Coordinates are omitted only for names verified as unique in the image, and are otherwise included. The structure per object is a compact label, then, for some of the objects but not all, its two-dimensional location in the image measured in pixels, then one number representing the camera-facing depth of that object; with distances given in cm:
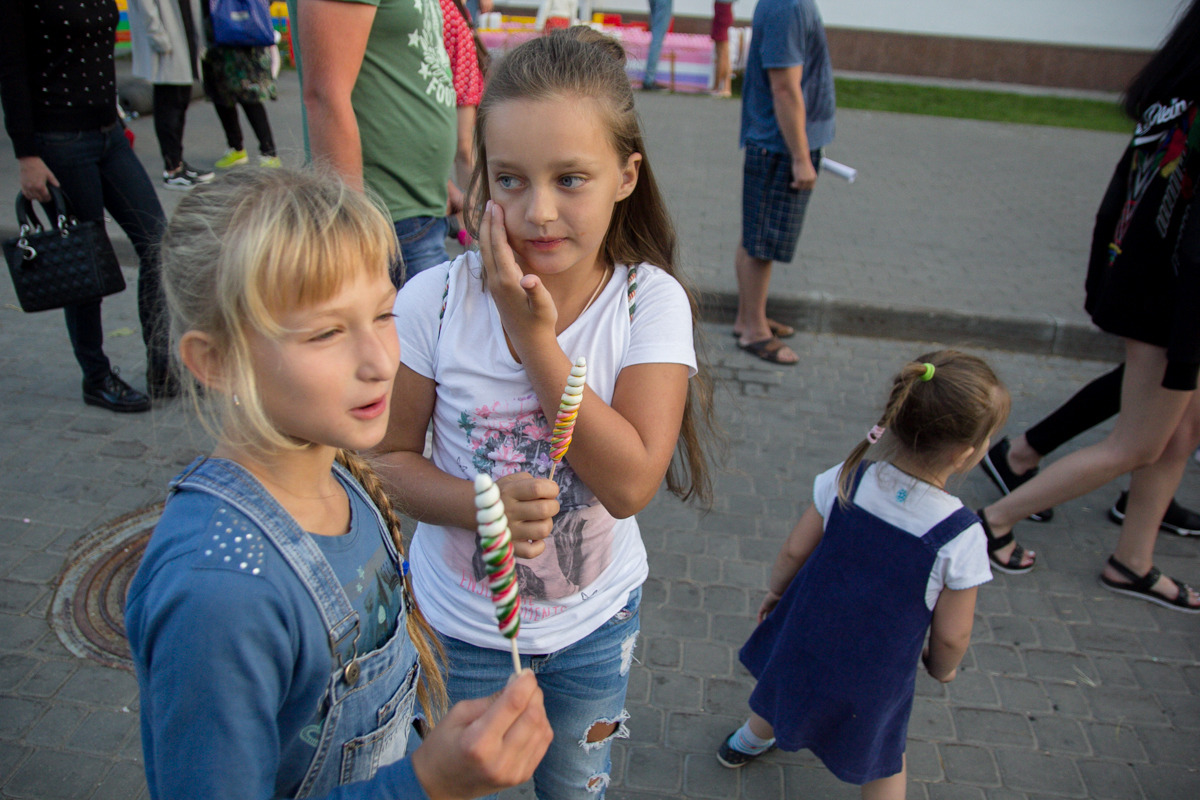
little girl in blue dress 204
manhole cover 278
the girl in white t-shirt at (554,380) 143
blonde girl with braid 98
